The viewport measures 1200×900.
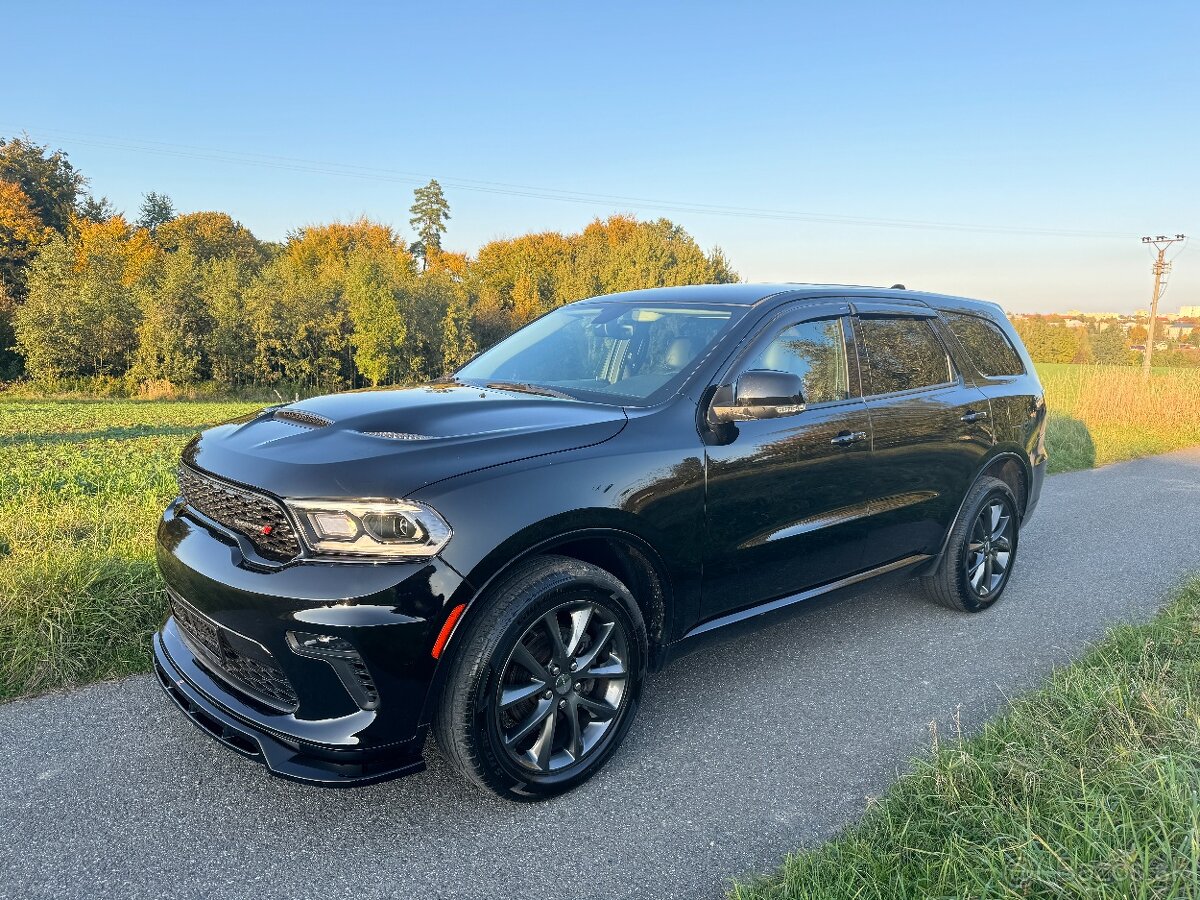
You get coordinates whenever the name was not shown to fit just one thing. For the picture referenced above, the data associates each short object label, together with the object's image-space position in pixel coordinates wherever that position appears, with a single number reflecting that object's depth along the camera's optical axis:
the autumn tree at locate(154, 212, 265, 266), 55.81
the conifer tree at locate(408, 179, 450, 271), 86.25
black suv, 2.39
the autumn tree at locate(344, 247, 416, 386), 45.47
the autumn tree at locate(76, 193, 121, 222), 55.34
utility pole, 40.69
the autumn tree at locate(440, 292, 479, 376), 50.00
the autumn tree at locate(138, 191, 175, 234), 74.56
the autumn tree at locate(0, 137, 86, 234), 50.22
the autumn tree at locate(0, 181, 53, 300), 44.78
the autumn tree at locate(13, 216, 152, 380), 37.97
